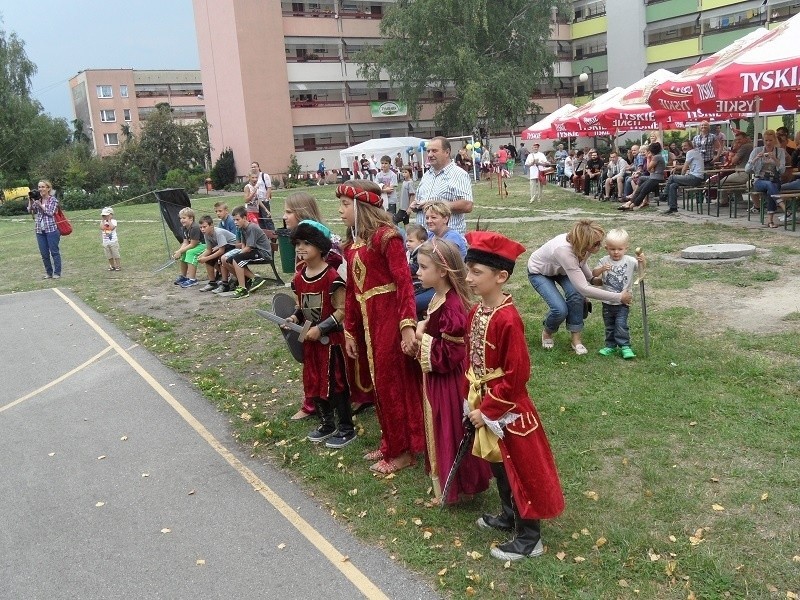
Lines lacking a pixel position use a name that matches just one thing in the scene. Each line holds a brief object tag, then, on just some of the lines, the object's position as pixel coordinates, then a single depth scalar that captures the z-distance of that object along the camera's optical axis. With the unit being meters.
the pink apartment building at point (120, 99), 85.56
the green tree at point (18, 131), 51.66
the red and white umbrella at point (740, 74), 8.98
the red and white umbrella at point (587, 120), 19.27
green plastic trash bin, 12.07
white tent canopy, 41.41
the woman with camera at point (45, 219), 14.73
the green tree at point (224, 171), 50.56
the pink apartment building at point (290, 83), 50.62
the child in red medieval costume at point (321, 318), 5.19
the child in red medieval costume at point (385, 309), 4.62
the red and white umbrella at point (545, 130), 24.01
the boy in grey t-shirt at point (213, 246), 12.29
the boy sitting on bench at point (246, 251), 11.68
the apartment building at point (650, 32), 45.75
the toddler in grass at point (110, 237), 15.05
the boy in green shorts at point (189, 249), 13.21
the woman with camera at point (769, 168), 12.80
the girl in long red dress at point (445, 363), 4.13
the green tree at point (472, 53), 44.69
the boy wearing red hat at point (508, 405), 3.51
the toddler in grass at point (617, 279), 6.27
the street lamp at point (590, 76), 54.88
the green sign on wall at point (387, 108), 55.78
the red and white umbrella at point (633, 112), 17.50
